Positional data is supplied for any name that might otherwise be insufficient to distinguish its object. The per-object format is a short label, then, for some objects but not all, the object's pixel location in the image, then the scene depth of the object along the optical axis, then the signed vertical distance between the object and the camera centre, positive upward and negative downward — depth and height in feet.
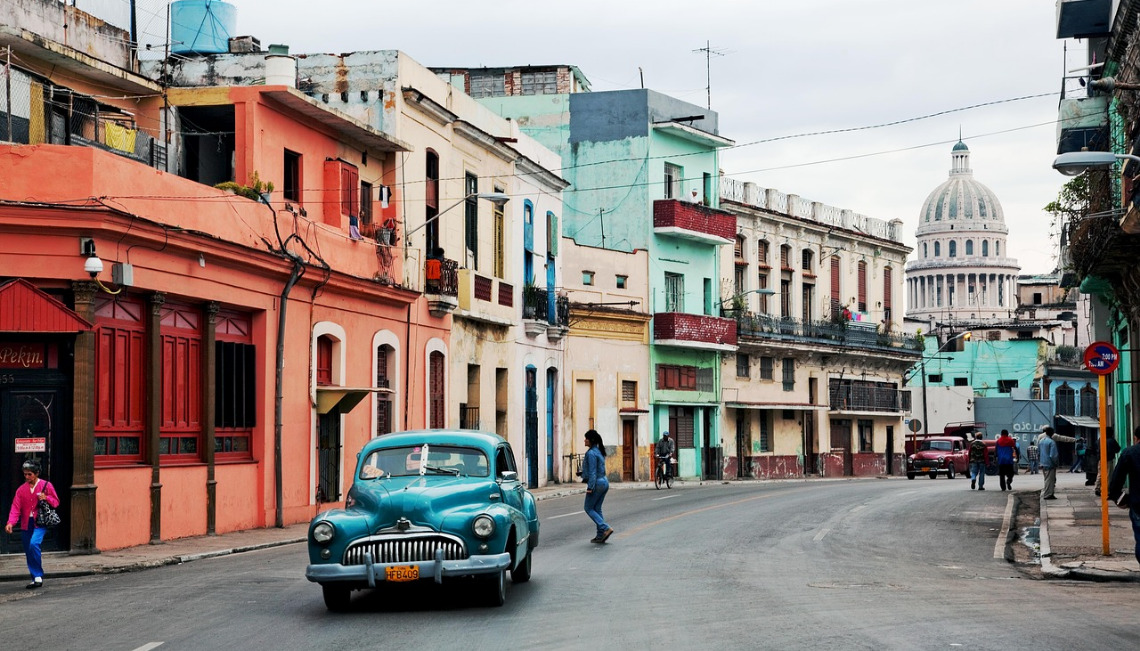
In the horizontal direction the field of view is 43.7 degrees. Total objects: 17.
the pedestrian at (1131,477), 53.26 -3.90
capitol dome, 617.62 +52.47
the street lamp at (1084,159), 59.52 +9.05
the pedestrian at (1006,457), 121.29 -6.98
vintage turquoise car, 41.68 -4.33
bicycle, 140.56 -9.20
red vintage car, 181.98 -10.49
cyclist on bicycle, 140.56 -7.33
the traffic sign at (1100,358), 62.90 +0.75
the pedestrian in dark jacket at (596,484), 67.82 -4.99
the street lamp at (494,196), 92.63 +12.09
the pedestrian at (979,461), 128.77 -7.71
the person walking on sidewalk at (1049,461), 104.01 -6.30
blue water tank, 101.09 +25.43
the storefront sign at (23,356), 64.90 +1.32
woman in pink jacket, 52.34 -4.70
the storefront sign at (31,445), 64.28 -2.75
